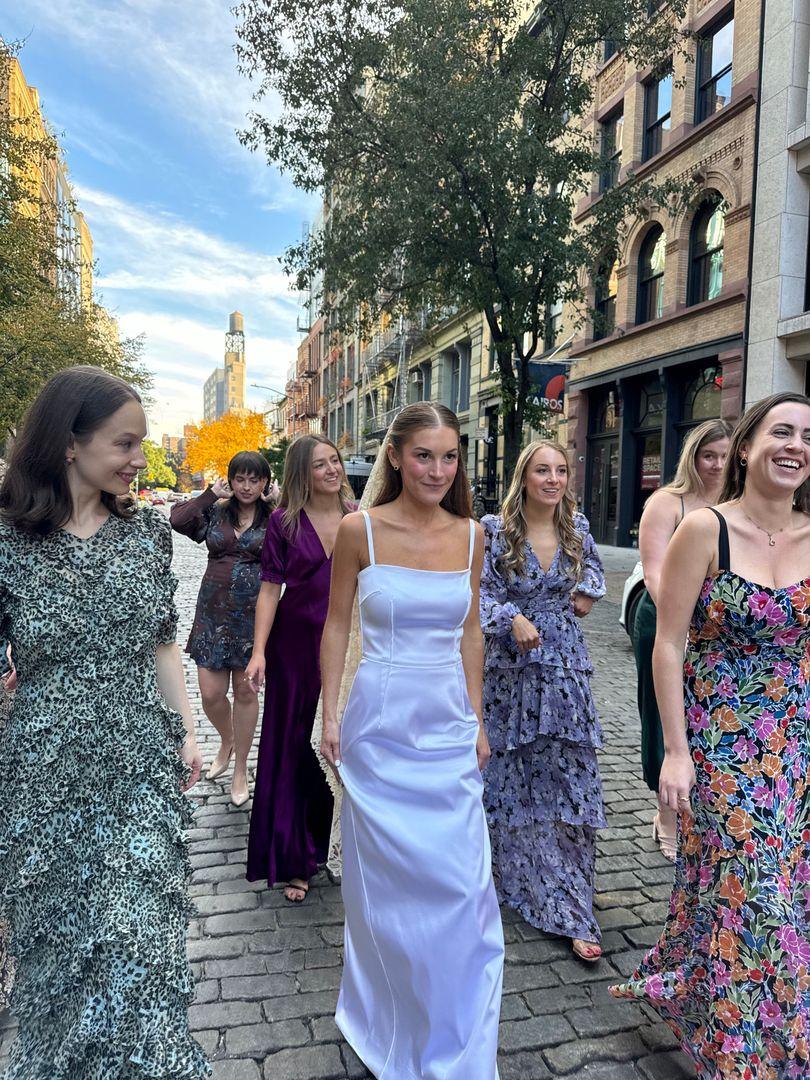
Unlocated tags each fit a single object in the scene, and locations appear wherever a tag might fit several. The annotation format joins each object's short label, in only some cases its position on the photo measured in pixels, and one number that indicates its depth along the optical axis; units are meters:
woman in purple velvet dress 3.59
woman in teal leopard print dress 1.90
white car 7.91
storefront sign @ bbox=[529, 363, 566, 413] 14.70
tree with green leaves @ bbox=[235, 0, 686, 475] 11.38
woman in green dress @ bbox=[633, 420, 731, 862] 3.82
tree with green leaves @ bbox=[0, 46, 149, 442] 15.58
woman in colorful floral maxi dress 2.08
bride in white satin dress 2.23
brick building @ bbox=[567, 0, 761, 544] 15.72
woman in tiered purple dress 3.33
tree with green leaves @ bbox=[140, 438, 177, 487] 116.69
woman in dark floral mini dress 4.75
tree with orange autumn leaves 62.03
